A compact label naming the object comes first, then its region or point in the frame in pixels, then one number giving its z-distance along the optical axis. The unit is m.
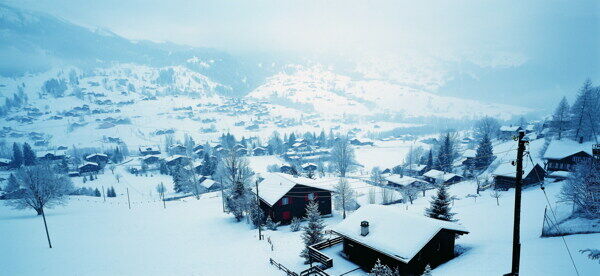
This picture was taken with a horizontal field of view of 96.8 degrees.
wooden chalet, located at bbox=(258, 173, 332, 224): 39.38
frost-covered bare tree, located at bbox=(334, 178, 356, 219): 43.15
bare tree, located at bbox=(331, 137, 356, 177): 89.44
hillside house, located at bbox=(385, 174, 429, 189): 64.62
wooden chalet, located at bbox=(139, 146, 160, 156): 121.79
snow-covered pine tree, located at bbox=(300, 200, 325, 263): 25.00
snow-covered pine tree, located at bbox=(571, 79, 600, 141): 56.06
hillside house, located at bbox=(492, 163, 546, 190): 46.03
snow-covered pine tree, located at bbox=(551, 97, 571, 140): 63.02
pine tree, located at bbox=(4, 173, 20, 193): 62.78
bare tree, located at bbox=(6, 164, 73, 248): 41.88
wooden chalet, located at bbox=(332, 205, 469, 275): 18.22
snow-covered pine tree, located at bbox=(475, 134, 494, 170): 70.50
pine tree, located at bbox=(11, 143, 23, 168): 97.19
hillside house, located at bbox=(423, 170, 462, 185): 66.86
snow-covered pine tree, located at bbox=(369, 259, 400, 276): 15.25
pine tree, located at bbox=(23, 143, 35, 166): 99.94
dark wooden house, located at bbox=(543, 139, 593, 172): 47.47
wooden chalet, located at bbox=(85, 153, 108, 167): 104.31
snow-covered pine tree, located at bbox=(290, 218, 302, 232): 35.06
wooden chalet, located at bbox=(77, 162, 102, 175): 95.61
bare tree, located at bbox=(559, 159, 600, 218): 18.90
